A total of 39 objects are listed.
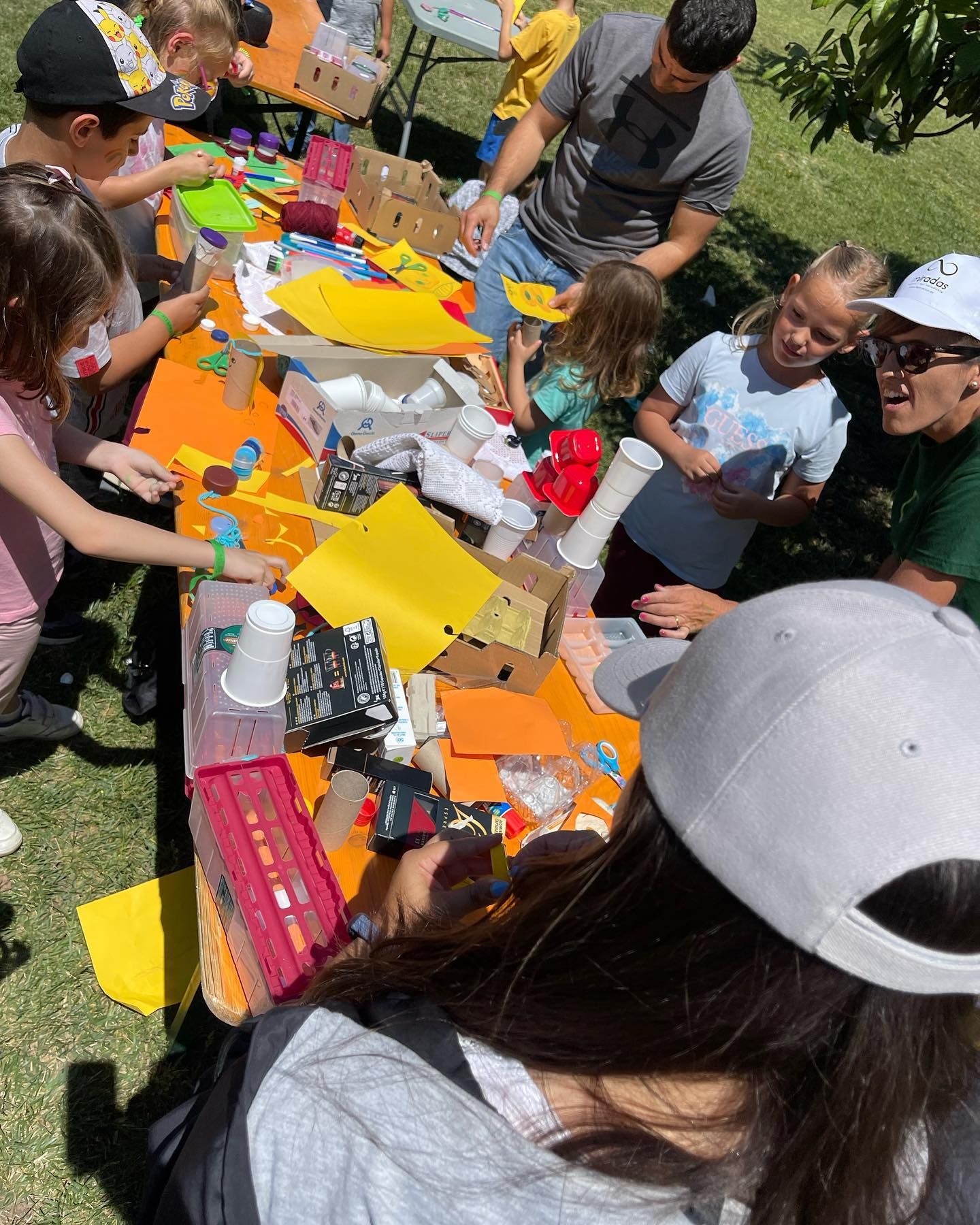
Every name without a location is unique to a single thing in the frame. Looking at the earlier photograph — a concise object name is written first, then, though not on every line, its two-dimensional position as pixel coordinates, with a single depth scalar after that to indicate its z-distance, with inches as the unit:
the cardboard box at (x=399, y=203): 147.1
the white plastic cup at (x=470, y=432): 100.0
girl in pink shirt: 72.6
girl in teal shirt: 123.0
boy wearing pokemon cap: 91.1
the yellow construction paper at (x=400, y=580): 81.4
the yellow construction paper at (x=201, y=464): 94.0
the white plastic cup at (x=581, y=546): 95.9
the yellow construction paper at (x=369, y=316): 113.5
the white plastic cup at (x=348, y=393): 103.5
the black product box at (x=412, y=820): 68.7
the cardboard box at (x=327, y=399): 98.3
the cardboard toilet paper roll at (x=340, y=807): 66.2
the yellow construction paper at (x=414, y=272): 140.3
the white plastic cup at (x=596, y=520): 94.7
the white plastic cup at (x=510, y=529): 95.2
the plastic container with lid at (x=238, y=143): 151.1
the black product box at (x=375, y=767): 72.1
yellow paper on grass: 92.3
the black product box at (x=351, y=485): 91.3
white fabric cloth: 92.7
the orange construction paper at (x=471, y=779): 75.6
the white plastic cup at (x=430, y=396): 114.1
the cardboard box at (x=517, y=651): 83.8
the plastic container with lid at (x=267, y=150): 153.9
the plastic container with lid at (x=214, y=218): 121.4
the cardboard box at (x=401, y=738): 75.2
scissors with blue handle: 84.1
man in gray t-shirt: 120.9
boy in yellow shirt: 226.2
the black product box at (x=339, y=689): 70.2
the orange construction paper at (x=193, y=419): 95.9
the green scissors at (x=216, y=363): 106.7
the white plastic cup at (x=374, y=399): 106.6
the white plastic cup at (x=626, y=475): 92.4
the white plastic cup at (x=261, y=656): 65.7
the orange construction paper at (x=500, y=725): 79.1
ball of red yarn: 135.6
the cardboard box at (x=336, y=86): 193.0
